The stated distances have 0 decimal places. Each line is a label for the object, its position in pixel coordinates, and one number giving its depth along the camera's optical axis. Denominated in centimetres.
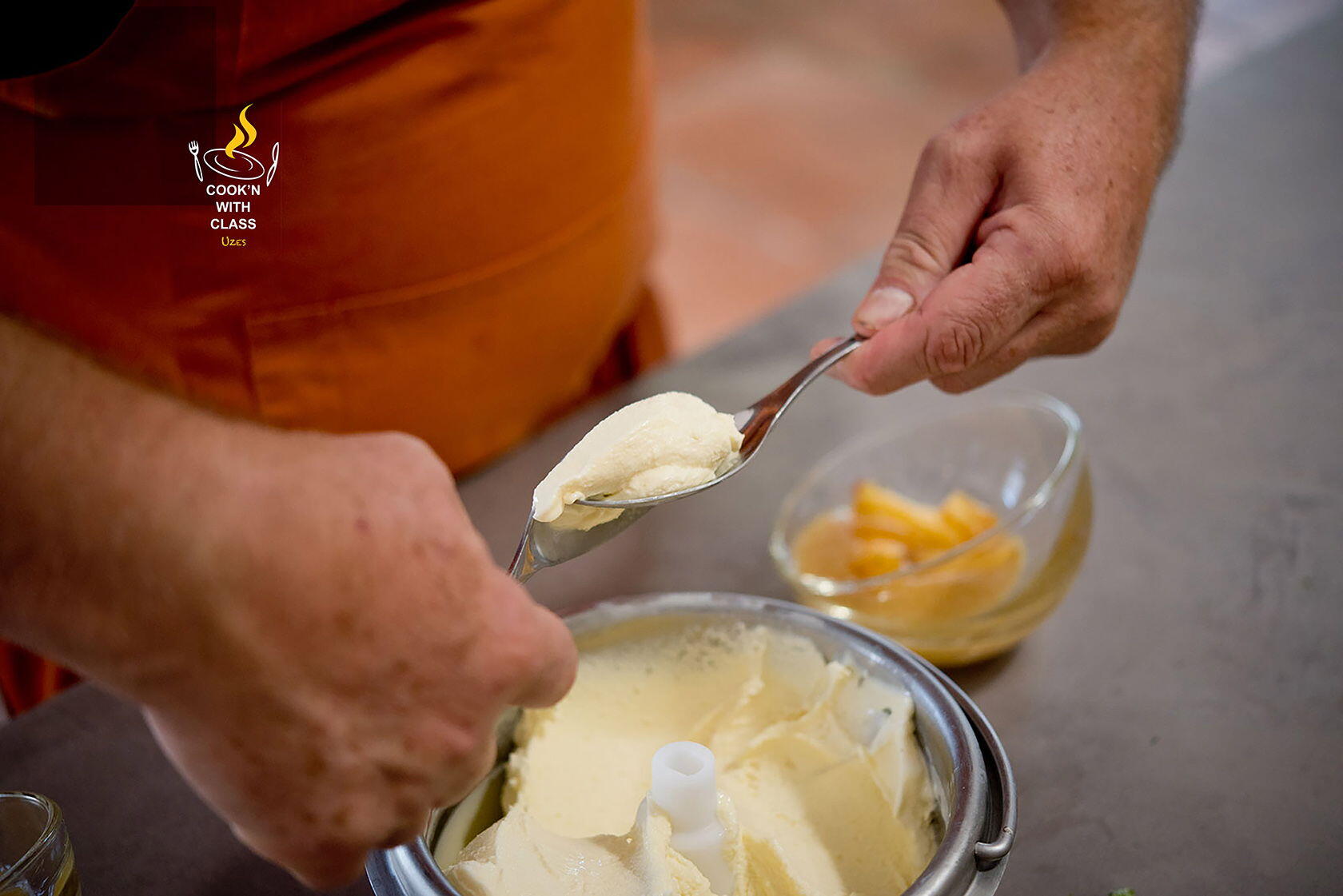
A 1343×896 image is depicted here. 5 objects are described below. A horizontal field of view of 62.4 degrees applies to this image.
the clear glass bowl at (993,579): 71
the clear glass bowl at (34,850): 53
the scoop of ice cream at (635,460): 57
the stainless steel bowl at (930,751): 49
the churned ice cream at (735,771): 53
